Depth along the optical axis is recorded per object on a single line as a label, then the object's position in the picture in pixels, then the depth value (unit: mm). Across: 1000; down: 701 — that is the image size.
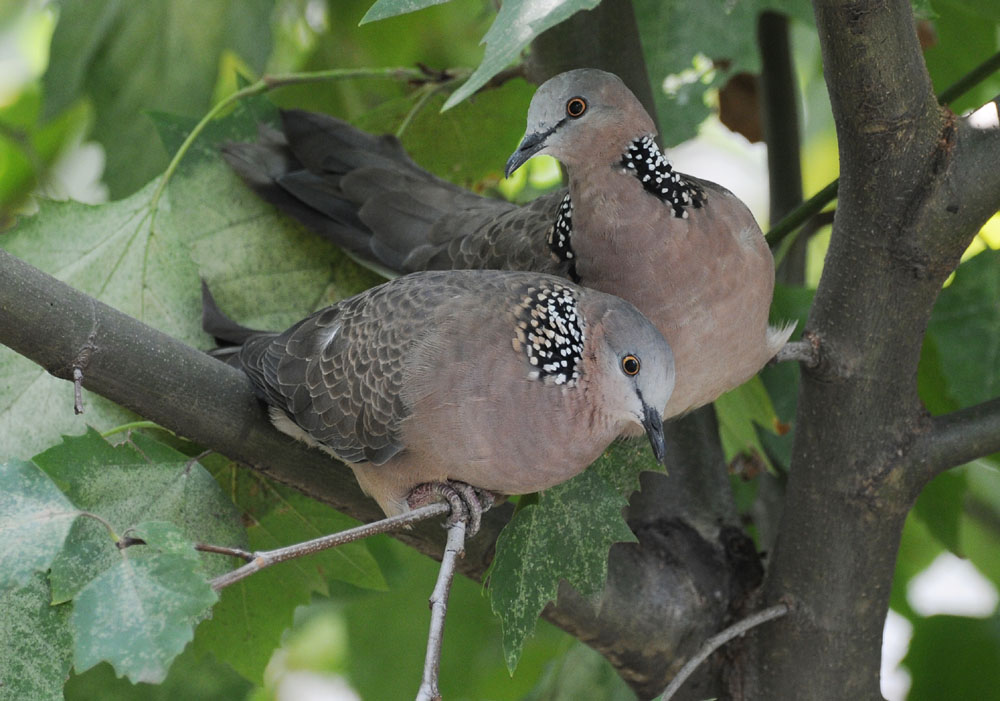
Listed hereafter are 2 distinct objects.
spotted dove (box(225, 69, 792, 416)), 4367
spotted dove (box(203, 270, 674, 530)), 4339
